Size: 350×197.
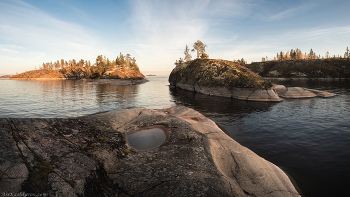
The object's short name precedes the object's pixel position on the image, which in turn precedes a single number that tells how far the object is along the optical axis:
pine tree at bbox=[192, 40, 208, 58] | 78.12
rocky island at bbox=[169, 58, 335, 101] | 32.03
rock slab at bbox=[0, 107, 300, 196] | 4.33
